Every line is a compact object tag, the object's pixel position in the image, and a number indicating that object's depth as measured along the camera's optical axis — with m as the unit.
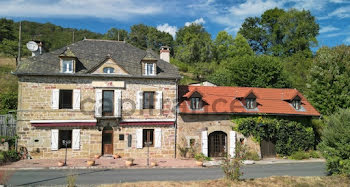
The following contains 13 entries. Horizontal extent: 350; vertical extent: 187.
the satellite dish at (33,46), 18.59
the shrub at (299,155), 19.55
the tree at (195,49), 51.16
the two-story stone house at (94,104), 17.12
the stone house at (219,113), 18.94
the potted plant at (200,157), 18.31
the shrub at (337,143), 12.46
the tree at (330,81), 25.34
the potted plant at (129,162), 15.54
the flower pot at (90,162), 15.12
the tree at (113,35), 62.81
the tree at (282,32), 47.56
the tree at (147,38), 66.19
